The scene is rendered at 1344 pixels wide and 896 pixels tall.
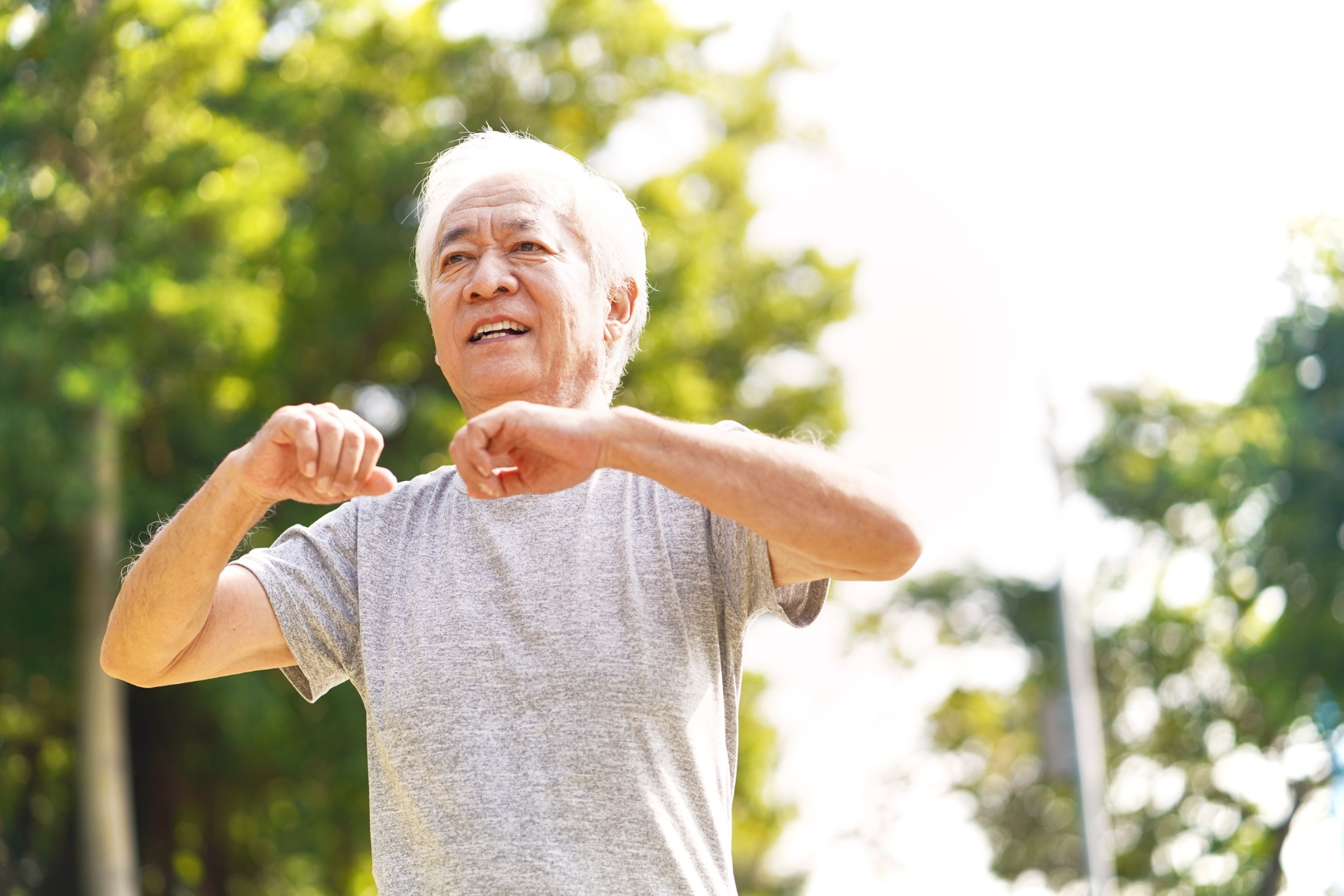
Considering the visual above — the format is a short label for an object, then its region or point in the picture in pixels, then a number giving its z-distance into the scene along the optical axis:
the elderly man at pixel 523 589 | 2.42
